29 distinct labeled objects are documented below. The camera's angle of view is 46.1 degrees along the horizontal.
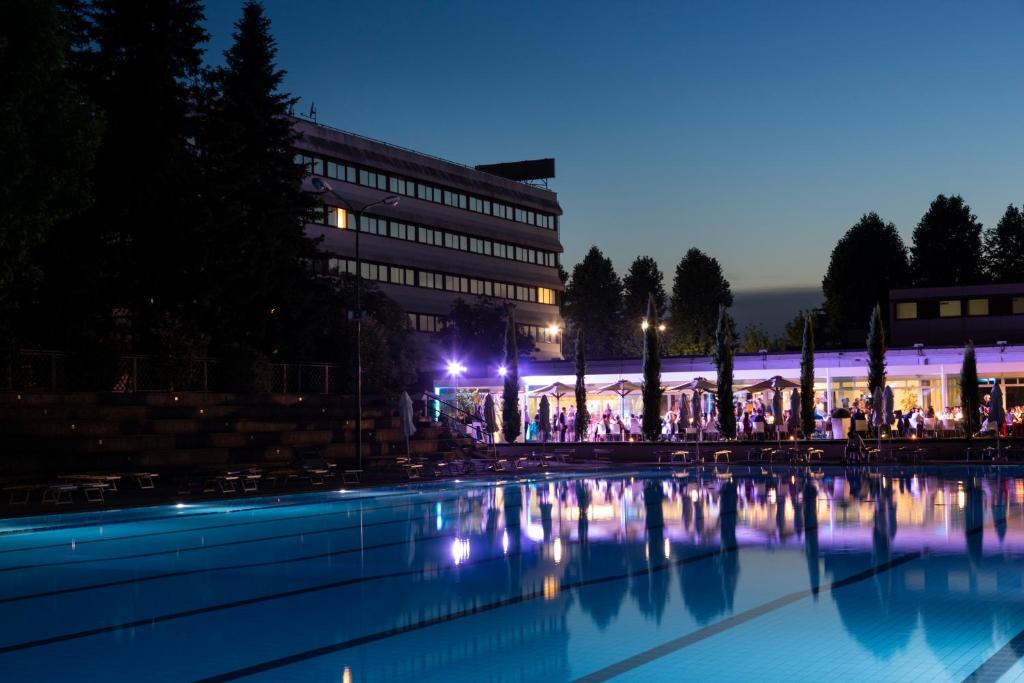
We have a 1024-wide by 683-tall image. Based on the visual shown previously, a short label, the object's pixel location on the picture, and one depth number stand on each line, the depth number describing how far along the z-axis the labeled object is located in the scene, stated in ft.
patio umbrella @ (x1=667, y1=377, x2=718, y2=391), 156.76
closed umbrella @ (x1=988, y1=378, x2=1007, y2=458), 128.16
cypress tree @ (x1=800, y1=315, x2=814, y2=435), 148.15
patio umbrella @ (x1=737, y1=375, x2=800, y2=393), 154.10
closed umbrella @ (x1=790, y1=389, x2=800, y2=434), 147.68
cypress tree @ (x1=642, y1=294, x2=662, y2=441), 147.54
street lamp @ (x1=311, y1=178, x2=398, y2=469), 109.27
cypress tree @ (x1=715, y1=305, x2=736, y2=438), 145.38
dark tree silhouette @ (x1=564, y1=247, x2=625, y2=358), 384.47
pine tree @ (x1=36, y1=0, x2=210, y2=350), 105.91
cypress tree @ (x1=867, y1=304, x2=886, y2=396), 144.46
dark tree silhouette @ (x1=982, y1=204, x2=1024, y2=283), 331.36
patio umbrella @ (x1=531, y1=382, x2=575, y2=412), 168.76
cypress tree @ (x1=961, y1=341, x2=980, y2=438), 139.85
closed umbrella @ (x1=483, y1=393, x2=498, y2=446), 140.77
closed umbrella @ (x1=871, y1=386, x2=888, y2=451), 133.69
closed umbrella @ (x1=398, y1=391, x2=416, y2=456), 114.62
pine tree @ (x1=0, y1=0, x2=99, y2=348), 71.82
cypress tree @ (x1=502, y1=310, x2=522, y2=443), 150.41
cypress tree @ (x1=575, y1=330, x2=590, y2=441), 154.71
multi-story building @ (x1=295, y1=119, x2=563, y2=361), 250.37
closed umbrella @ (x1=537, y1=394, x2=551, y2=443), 149.36
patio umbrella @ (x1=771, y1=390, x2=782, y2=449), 148.66
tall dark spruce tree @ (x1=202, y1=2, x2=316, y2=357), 116.26
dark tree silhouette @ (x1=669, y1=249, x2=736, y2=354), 382.63
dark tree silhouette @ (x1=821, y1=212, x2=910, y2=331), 316.81
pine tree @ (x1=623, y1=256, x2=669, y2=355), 388.16
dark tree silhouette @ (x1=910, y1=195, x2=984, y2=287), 325.83
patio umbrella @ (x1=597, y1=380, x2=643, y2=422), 165.27
